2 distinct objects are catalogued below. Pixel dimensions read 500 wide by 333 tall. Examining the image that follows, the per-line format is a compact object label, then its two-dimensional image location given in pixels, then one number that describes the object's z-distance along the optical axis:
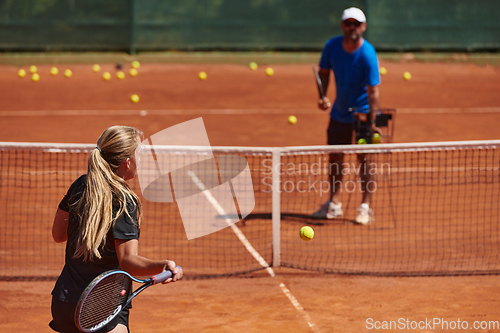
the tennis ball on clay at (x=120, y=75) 30.43
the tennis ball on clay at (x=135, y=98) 25.89
